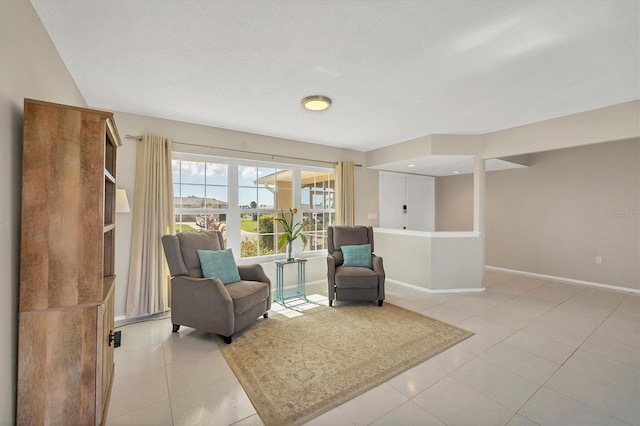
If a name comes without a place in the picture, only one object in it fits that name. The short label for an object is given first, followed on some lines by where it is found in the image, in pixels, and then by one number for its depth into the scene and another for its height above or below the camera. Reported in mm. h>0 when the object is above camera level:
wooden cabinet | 1311 -254
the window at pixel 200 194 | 3615 +285
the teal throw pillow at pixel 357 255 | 3855 -566
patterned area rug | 1847 -1213
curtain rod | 3215 +935
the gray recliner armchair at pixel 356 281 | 3520 -846
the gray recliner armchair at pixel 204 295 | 2596 -800
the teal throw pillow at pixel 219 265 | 2953 -555
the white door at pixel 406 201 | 5660 +328
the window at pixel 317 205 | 4742 +196
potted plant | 3914 -261
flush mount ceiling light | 2766 +1168
